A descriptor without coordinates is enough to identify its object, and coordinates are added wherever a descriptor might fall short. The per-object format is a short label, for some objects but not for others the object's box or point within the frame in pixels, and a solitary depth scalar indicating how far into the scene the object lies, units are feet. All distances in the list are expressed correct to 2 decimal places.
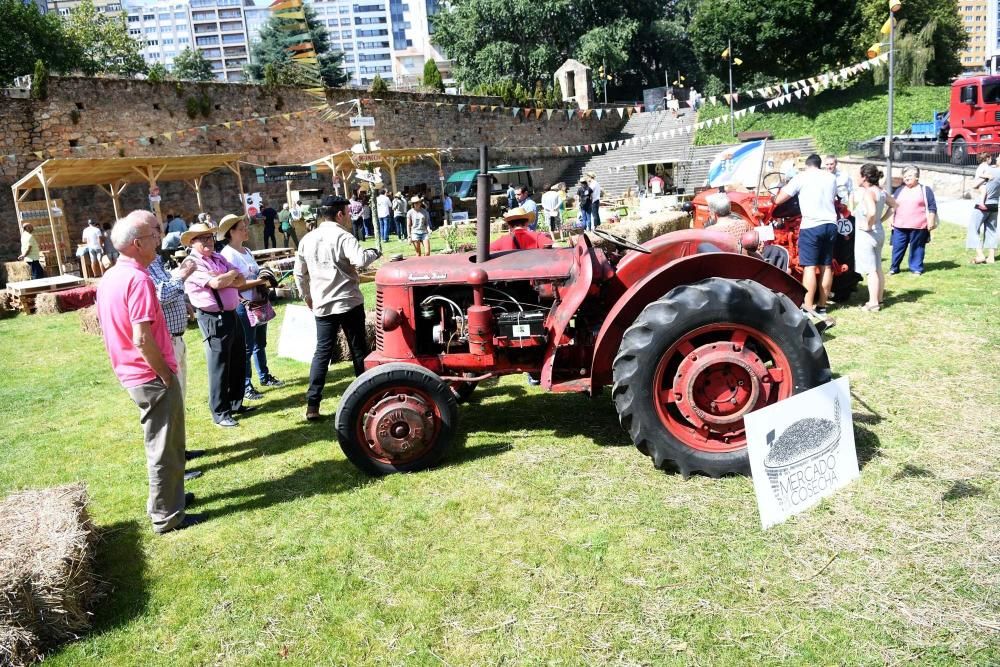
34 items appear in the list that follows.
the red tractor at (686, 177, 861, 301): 24.40
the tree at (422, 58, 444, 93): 105.29
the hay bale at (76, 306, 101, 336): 32.86
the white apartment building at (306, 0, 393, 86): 530.68
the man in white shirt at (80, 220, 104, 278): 54.34
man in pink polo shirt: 11.64
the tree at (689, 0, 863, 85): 111.86
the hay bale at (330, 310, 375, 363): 24.31
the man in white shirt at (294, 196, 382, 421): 16.46
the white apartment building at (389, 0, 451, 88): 417.90
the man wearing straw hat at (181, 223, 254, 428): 17.54
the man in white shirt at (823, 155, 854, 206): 25.68
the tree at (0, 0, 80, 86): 116.26
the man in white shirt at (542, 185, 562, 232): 57.41
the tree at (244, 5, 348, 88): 137.90
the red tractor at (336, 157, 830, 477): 12.02
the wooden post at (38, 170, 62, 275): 50.16
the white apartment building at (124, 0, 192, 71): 499.51
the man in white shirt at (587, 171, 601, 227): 61.72
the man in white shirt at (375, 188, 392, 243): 68.13
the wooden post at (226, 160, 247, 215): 64.34
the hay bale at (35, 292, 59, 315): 40.06
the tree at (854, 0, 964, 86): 120.37
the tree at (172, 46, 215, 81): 215.14
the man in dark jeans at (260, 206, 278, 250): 65.77
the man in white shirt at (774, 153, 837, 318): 21.89
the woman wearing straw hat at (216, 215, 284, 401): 19.69
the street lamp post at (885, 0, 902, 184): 41.14
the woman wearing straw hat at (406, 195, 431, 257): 51.08
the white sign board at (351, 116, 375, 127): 42.46
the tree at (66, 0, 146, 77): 145.28
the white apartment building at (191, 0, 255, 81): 501.15
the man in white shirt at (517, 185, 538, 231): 49.64
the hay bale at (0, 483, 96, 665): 8.79
